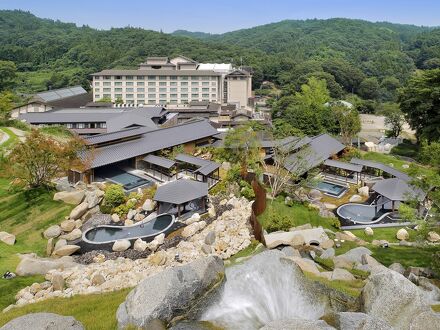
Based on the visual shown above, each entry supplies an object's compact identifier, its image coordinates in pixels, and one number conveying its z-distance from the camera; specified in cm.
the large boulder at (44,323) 774
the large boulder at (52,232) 2170
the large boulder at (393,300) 780
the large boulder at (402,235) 2185
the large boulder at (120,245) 2045
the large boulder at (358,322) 686
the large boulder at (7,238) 2039
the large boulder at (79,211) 2314
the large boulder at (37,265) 1712
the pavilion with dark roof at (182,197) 2364
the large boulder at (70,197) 2448
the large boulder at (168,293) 837
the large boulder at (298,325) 668
